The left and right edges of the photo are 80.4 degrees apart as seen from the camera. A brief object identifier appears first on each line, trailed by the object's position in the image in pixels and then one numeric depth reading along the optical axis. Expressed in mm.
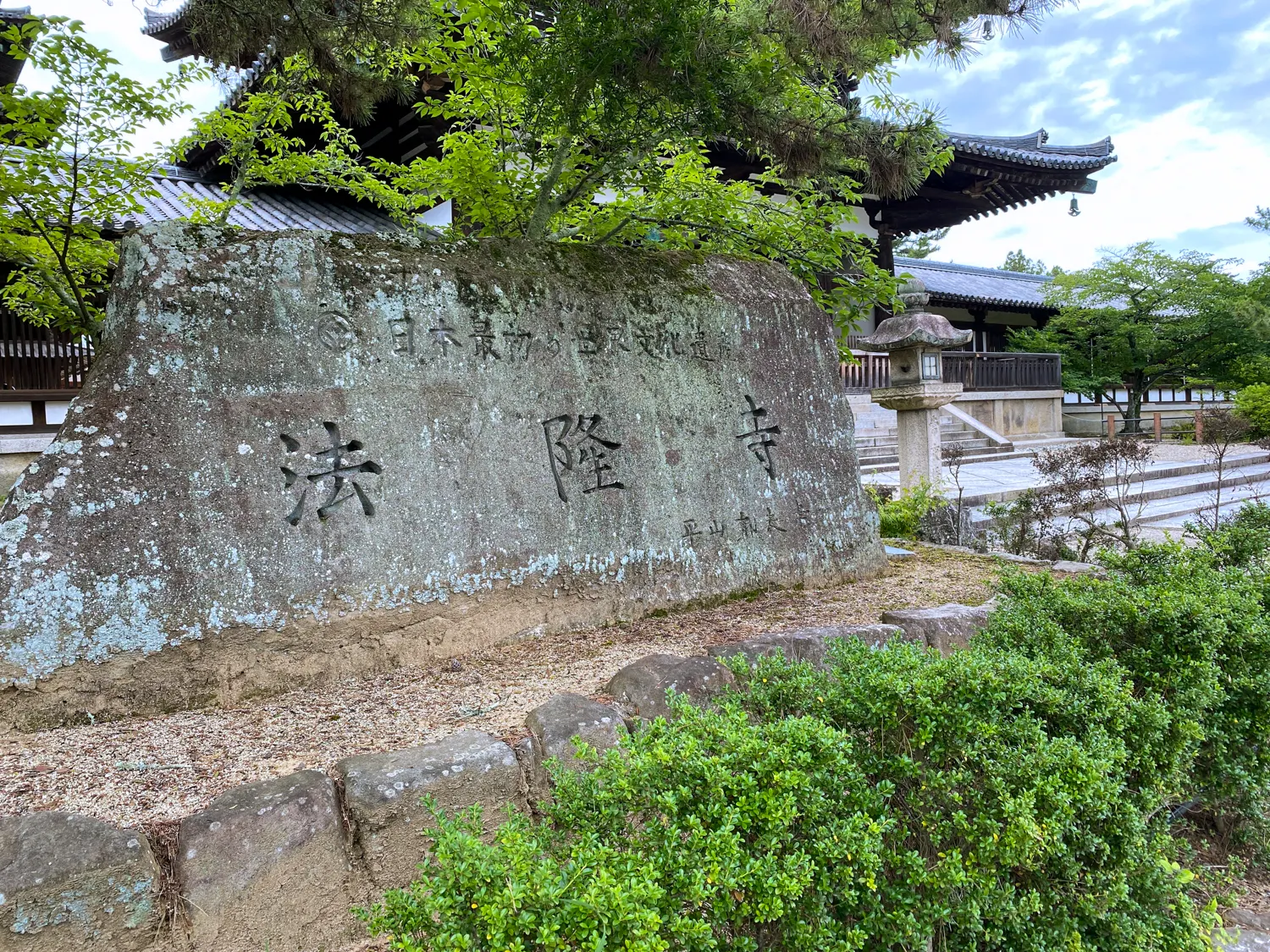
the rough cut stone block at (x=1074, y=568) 5288
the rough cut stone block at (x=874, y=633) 3536
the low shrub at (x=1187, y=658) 2359
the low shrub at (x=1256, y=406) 15984
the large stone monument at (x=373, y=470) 2908
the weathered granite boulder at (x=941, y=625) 3697
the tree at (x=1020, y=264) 40125
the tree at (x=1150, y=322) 18859
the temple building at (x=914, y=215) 8336
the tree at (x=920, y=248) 31172
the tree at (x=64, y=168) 4105
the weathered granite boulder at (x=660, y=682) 2836
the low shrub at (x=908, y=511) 7359
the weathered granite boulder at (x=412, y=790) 2168
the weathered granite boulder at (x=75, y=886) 1796
